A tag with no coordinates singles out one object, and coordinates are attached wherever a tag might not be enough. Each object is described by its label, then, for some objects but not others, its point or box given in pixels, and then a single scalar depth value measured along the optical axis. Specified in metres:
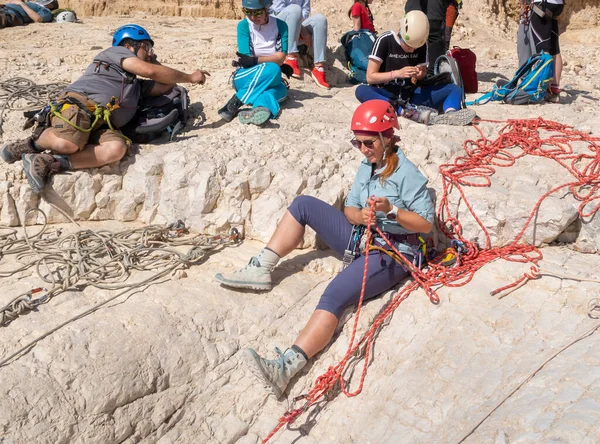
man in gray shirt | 4.48
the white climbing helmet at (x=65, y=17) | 9.38
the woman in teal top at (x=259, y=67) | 5.39
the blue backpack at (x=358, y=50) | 6.94
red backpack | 6.57
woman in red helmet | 3.40
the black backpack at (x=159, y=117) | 5.08
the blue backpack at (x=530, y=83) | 6.01
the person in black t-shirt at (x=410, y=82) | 5.17
